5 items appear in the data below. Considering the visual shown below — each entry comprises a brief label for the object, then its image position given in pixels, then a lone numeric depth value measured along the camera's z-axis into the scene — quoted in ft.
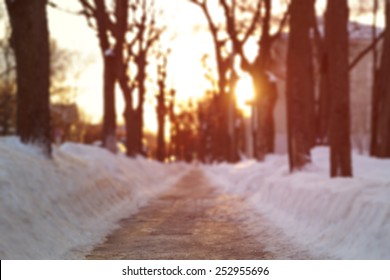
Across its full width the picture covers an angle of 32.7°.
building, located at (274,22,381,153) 164.76
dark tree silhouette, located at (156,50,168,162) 152.05
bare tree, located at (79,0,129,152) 71.56
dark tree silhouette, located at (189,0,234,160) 109.54
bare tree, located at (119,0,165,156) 108.99
